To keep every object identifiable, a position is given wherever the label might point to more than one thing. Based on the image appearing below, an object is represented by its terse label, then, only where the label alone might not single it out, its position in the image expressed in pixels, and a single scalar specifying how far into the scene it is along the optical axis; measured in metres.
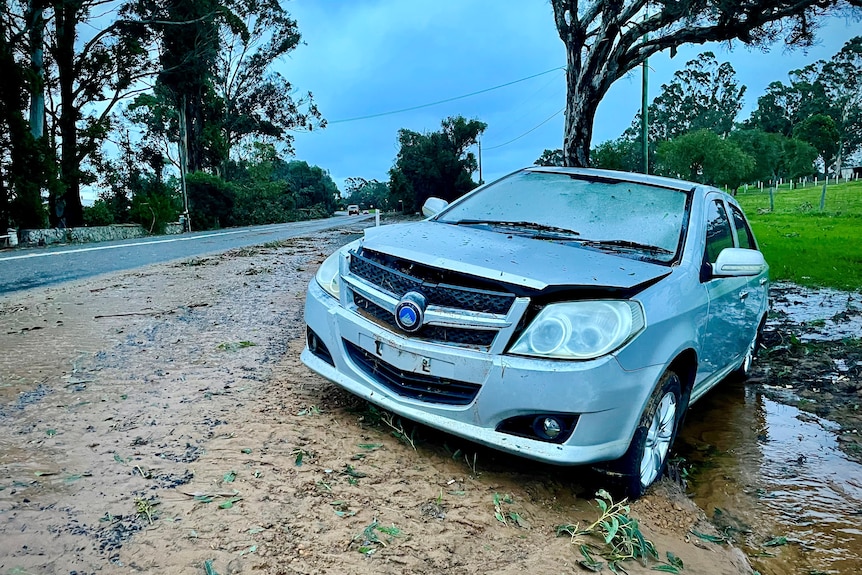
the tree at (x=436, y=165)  56.62
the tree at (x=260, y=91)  44.25
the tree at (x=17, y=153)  18.69
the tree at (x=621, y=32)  13.08
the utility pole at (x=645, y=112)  23.81
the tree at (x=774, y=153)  67.44
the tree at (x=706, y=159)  53.78
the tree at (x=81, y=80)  25.03
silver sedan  2.64
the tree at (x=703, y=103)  81.19
